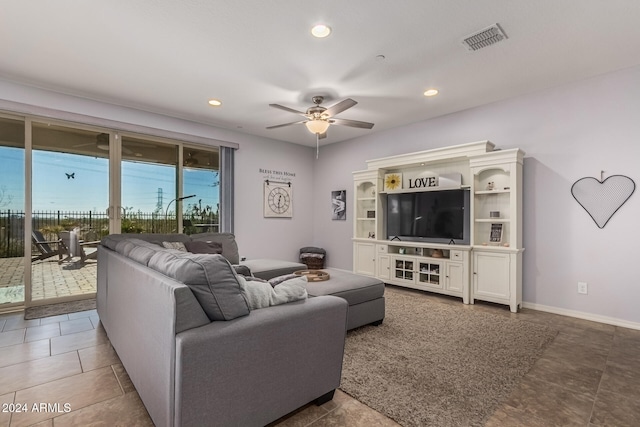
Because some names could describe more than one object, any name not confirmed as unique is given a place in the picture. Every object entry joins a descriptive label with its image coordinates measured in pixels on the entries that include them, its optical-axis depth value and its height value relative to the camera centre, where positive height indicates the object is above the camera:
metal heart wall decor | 3.16 +0.20
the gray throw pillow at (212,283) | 1.40 -0.33
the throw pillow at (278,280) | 1.87 -0.42
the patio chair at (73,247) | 4.01 -0.46
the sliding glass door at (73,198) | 3.64 +0.20
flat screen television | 4.21 -0.05
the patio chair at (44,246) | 3.77 -0.42
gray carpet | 1.77 -1.12
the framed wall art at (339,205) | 5.99 +0.16
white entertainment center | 3.66 -0.27
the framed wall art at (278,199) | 5.83 +0.26
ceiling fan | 3.61 +1.13
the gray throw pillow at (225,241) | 4.01 -0.39
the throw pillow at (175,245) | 3.31 -0.36
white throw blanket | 1.61 -0.44
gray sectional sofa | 1.28 -0.63
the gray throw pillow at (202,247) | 3.60 -0.41
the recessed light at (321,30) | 2.46 +1.49
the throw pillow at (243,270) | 2.52 -0.49
